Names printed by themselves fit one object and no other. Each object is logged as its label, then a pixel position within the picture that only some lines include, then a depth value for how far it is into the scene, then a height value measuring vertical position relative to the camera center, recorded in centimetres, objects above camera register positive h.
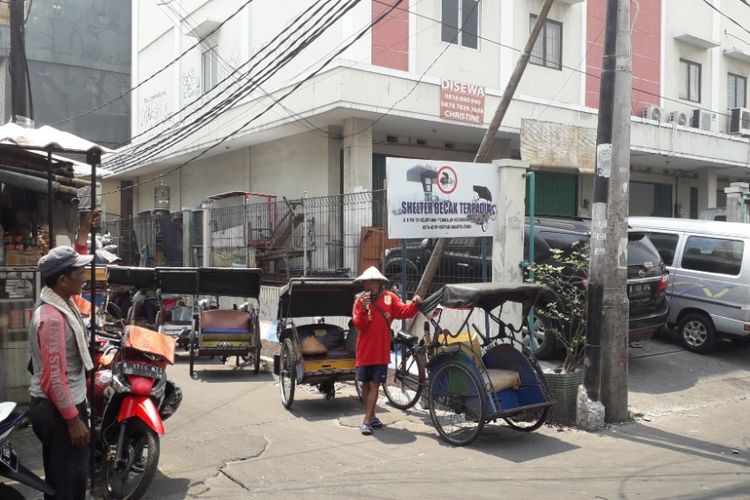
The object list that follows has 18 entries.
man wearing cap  378 -81
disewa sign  1530 +317
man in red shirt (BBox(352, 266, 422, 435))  668 -99
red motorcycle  467 -128
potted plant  701 -92
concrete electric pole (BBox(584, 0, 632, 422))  698 +2
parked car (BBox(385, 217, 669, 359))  891 -43
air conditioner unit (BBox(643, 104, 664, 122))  1922 +363
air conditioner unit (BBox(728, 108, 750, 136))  2167 +383
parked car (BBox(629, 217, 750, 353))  978 -65
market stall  483 +24
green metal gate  1948 +131
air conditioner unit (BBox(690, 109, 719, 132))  2080 +373
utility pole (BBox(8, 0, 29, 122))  1152 +301
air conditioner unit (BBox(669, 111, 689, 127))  1969 +357
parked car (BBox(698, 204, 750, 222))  1631 +58
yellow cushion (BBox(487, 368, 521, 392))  622 -136
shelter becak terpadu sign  841 +49
